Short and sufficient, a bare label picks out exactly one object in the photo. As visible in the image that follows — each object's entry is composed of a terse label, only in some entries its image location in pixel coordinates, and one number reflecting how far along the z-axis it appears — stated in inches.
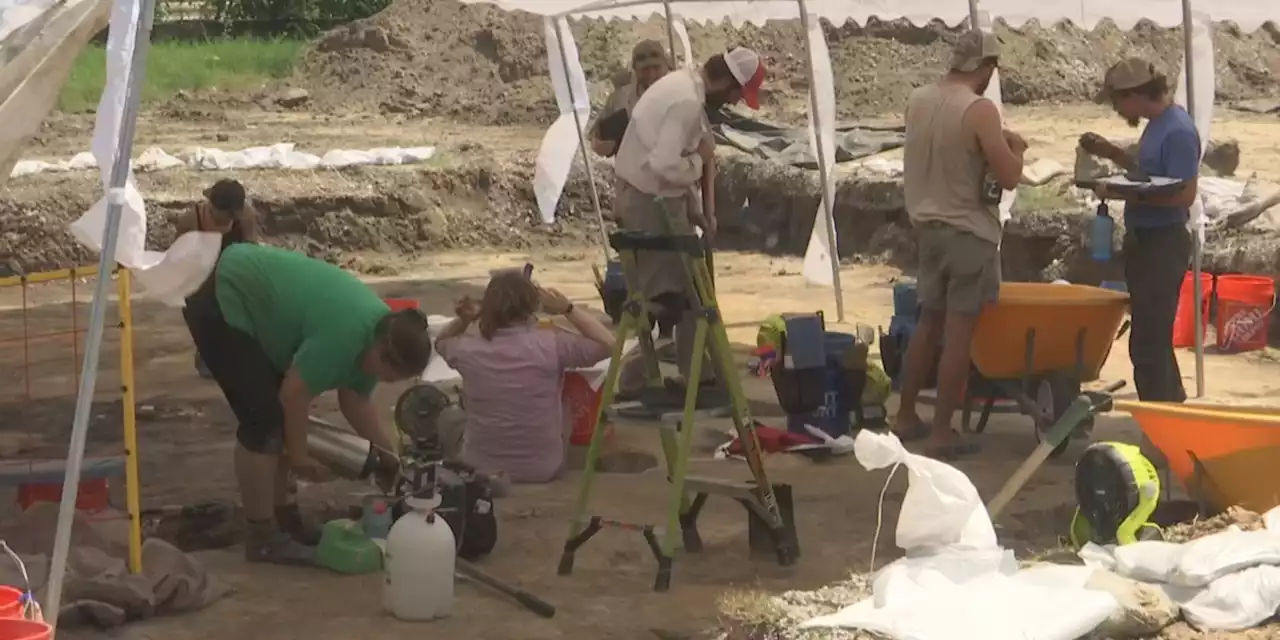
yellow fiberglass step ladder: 425.7
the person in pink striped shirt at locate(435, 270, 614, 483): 511.5
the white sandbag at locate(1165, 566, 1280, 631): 351.9
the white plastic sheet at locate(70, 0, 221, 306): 357.4
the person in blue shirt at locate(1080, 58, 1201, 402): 555.5
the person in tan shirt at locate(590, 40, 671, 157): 697.6
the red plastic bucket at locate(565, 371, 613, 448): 582.9
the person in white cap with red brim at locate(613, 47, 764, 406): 582.6
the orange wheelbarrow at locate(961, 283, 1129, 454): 561.0
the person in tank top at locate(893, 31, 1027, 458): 538.6
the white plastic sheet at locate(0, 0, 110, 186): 388.2
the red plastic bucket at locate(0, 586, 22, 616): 338.6
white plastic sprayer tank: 409.1
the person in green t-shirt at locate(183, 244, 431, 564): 425.1
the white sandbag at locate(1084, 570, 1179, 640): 350.3
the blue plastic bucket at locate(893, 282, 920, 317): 680.4
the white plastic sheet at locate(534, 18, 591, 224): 965.2
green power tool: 400.5
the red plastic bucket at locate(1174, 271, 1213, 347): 769.6
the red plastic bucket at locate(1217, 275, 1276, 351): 767.7
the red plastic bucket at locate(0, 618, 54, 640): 327.3
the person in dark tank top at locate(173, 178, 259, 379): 510.6
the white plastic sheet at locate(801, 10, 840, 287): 827.4
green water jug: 453.7
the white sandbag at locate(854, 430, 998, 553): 382.3
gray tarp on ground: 1221.7
